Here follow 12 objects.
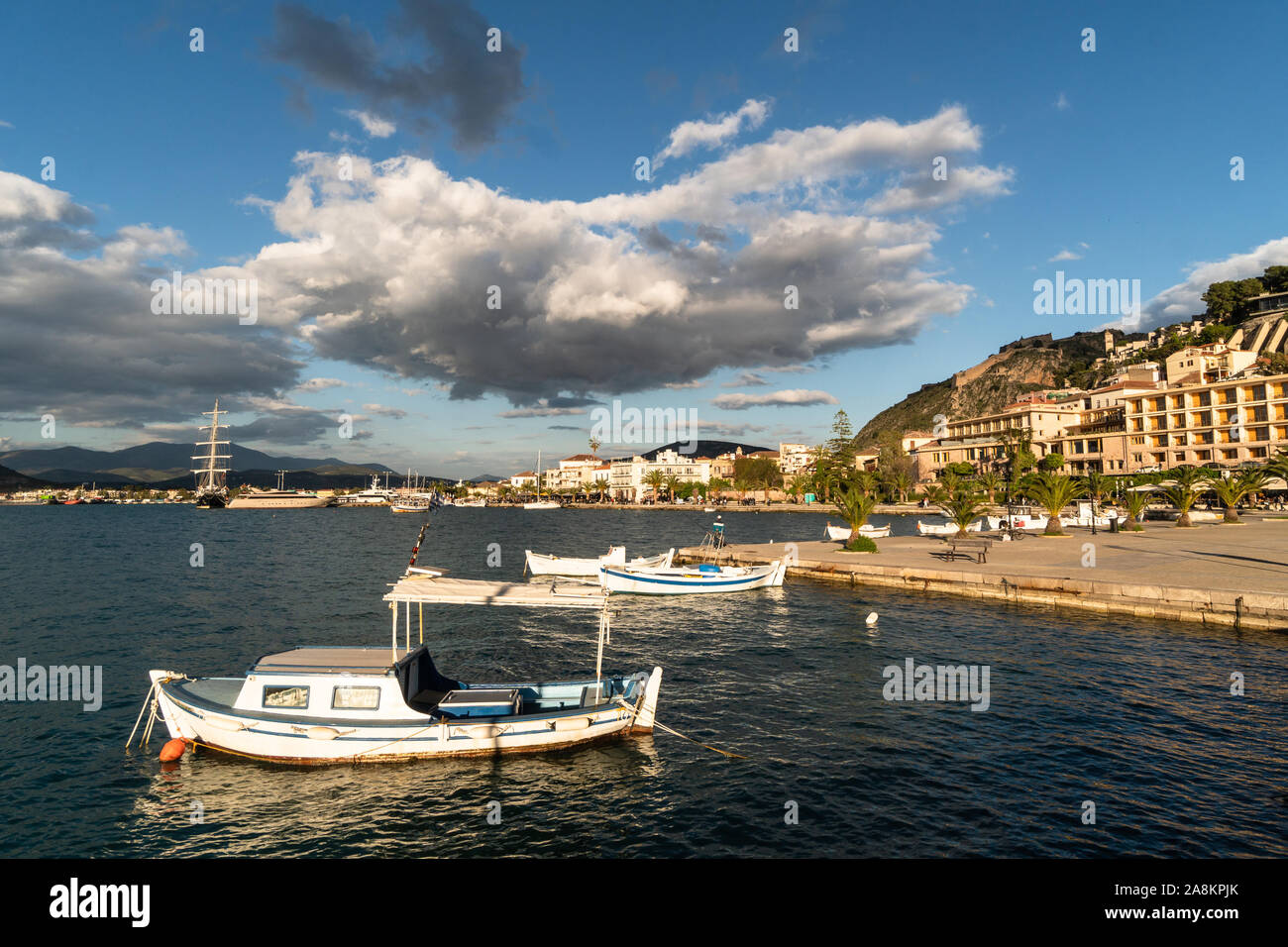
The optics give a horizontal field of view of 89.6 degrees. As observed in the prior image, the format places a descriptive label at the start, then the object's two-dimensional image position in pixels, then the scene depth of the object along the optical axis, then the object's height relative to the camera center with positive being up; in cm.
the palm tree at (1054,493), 5675 -106
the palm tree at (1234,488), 6188 -91
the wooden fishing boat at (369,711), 1541 -554
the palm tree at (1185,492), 6197 -125
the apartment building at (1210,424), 8994 +827
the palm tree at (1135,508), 6069 -264
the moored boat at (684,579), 3975 -576
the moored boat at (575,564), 4447 -551
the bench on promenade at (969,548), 4092 -477
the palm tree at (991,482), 9325 -7
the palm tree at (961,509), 5744 -251
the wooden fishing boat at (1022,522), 6589 -415
